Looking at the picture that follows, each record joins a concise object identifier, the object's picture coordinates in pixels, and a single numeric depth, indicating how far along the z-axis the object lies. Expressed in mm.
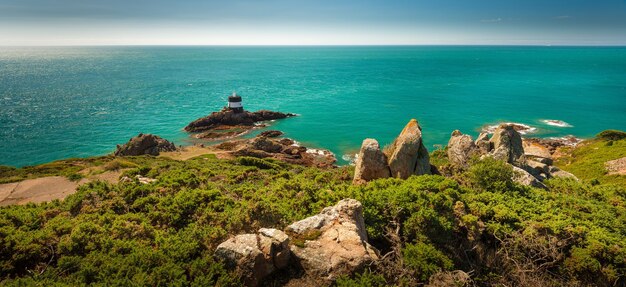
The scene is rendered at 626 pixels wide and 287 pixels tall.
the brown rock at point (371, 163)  22156
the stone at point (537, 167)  26141
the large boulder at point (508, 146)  26359
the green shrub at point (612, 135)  53469
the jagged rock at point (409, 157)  22094
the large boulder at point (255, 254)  9969
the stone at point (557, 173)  28005
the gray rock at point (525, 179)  21188
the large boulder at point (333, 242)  10180
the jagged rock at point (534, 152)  35494
